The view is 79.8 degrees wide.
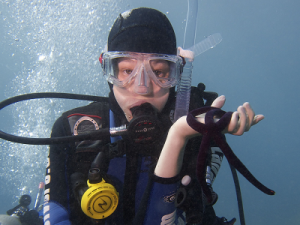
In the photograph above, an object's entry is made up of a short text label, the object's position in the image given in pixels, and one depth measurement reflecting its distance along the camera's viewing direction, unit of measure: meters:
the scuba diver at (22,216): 0.82
